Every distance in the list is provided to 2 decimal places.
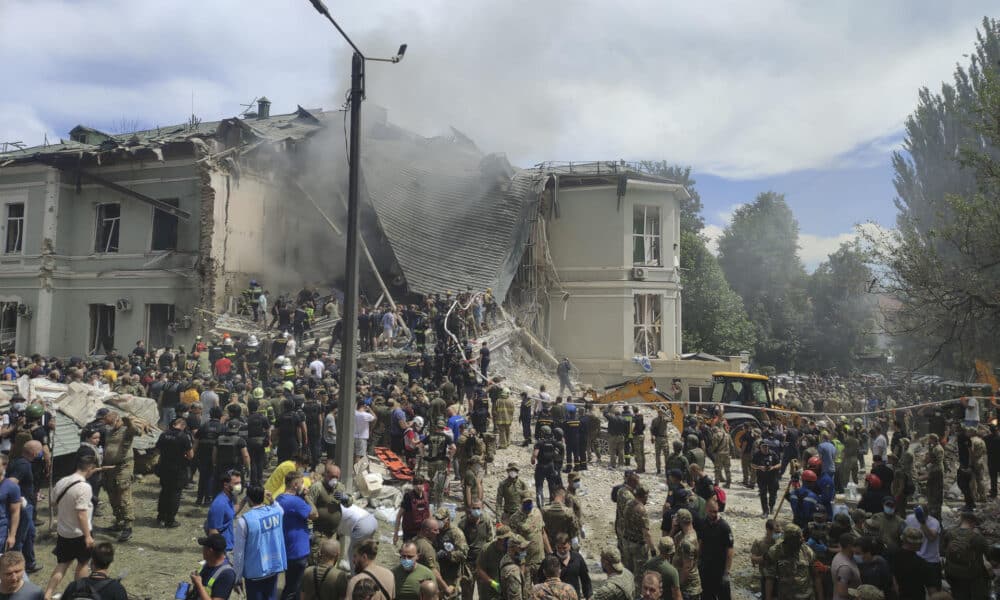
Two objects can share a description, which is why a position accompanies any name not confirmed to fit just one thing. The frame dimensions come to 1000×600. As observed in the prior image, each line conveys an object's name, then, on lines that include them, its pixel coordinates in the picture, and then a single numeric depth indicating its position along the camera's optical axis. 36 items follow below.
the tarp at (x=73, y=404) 10.25
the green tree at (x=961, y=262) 11.96
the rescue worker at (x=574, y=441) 12.70
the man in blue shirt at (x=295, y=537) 6.28
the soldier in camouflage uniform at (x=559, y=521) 7.09
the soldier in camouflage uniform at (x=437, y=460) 9.94
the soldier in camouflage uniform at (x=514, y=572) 5.49
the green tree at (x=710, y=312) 40.44
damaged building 22.42
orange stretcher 11.14
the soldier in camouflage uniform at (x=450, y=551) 6.14
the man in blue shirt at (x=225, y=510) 6.35
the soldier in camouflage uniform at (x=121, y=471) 8.22
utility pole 8.24
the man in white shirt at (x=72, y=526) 6.23
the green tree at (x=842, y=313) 41.09
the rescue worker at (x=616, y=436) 13.53
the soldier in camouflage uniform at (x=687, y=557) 6.20
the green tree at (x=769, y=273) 42.88
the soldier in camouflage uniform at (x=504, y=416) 13.85
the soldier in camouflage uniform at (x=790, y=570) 6.20
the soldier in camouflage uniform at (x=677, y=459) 9.50
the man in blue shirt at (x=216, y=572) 4.96
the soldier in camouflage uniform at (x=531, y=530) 6.64
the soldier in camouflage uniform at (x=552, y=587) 4.81
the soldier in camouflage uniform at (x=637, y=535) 7.08
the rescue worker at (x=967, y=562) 6.73
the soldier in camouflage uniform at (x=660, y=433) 13.59
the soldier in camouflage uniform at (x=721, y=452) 12.88
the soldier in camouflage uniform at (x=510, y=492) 7.91
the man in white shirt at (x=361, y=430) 11.16
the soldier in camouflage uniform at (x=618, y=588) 5.23
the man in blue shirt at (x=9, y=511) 6.46
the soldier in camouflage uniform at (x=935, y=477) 10.44
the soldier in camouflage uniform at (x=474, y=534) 6.65
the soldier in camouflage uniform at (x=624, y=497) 7.32
